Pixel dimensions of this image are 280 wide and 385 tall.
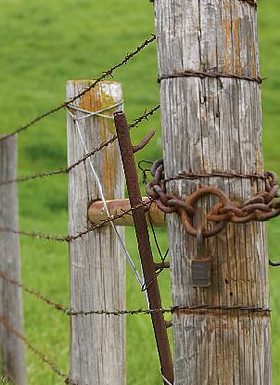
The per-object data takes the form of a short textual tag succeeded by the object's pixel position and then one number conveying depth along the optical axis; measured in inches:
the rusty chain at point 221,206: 182.5
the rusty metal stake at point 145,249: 221.9
